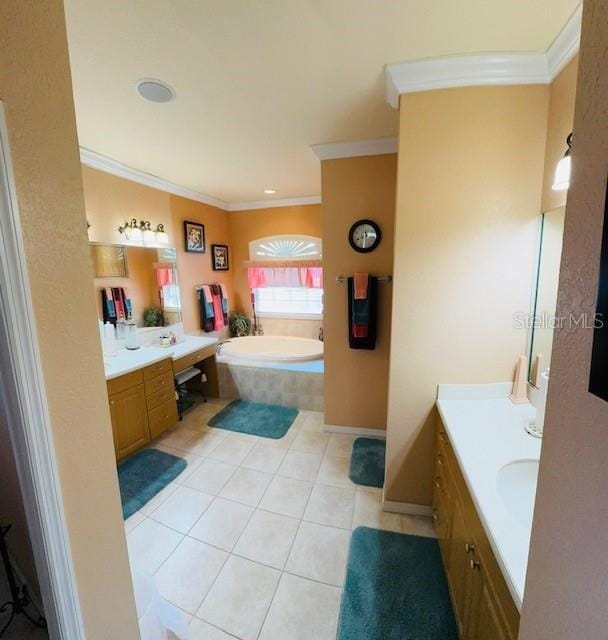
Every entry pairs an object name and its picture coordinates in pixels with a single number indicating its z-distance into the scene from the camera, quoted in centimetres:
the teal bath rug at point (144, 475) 215
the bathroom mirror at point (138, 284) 285
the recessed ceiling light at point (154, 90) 156
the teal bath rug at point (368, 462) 232
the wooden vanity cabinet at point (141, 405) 237
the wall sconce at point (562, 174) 118
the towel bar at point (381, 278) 261
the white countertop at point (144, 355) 242
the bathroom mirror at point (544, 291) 147
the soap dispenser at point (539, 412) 139
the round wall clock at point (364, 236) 257
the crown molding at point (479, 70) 140
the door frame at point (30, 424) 62
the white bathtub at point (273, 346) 433
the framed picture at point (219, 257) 429
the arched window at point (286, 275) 439
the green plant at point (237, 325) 469
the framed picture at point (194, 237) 373
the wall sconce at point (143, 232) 300
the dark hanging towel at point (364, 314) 258
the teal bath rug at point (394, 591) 133
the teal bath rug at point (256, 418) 303
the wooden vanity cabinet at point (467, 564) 88
